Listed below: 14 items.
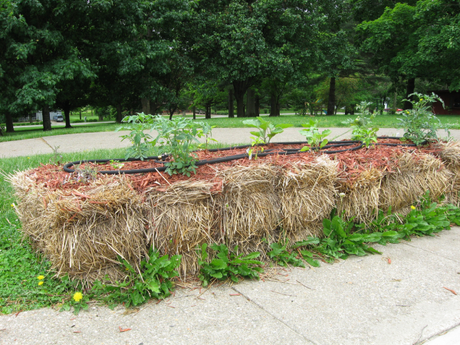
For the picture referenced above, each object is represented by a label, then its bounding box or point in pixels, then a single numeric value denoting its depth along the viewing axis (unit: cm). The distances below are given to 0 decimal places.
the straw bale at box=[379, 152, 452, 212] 293
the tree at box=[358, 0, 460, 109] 1970
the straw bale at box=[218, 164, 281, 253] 224
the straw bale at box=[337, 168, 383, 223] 267
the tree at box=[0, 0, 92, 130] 1262
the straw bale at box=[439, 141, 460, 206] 343
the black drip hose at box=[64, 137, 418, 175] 238
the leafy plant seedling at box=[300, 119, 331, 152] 304
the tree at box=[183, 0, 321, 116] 1925
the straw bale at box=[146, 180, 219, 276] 208
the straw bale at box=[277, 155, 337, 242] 242
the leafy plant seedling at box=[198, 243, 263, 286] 210
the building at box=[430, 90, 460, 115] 2770
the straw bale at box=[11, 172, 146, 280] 189
